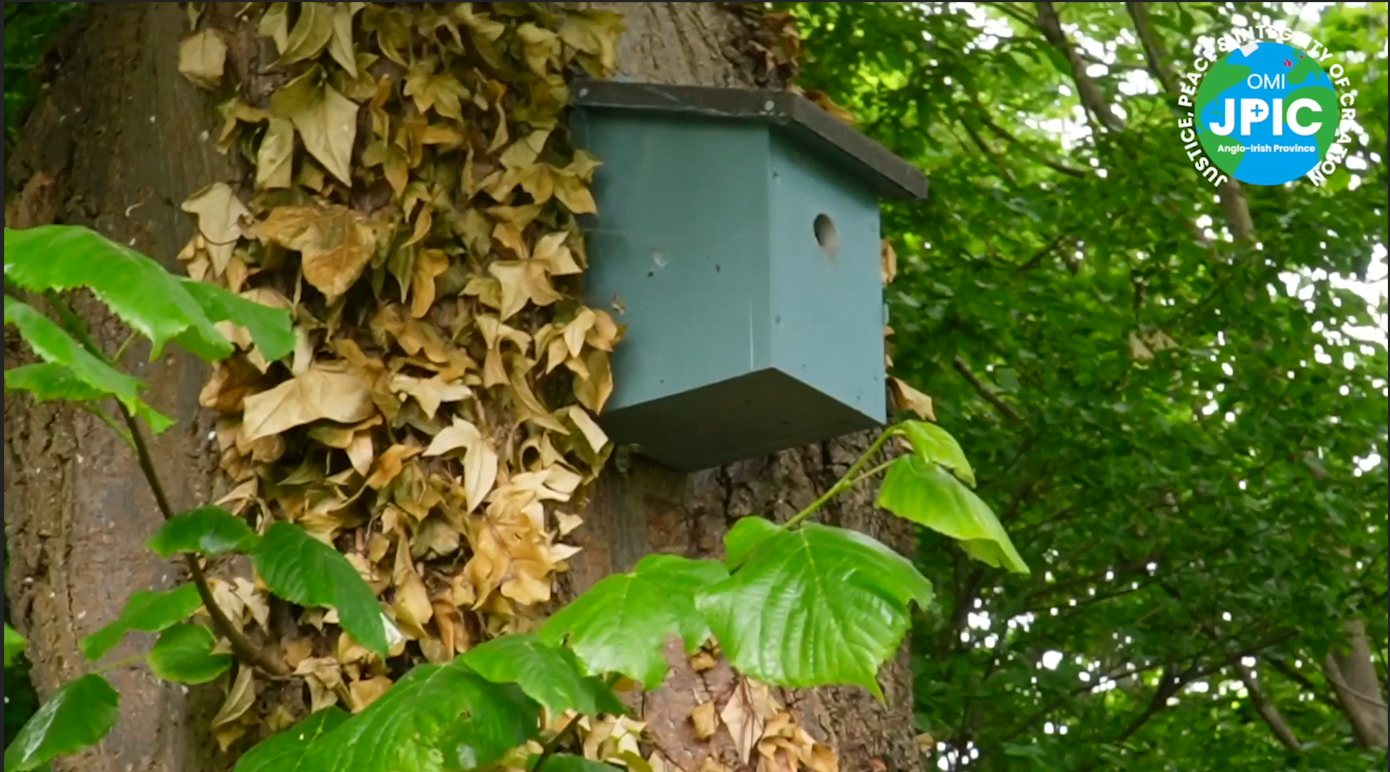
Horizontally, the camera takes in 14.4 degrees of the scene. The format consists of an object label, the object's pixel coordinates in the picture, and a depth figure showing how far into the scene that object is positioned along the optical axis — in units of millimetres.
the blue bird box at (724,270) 4752
